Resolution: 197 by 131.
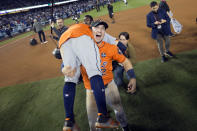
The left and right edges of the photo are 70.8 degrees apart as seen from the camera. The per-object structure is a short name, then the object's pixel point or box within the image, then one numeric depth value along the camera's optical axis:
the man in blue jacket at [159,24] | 4.73
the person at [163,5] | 6.70
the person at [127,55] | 3.62
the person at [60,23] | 4.86
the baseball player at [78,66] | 1.59
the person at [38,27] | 11.49
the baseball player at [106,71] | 2.02
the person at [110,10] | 12.77
